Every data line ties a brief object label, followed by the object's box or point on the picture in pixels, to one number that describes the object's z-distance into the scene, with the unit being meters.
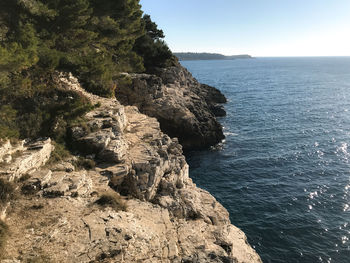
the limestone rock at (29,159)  11.33
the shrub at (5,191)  10.46
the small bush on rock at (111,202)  12.38
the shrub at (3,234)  8.61
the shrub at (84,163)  14.77
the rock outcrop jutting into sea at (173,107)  37.41
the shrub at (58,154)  14.04
